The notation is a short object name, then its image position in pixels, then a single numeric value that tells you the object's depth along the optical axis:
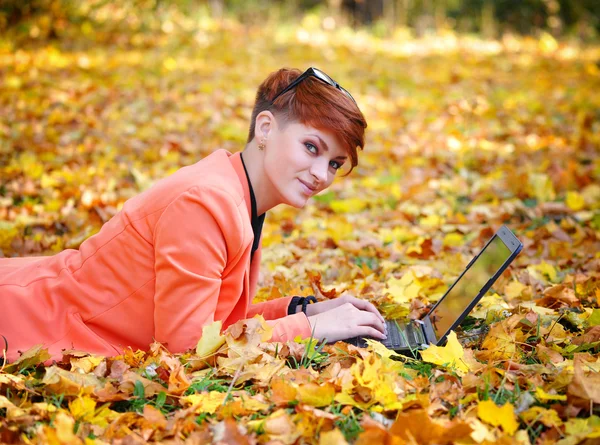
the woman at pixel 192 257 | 2.03
